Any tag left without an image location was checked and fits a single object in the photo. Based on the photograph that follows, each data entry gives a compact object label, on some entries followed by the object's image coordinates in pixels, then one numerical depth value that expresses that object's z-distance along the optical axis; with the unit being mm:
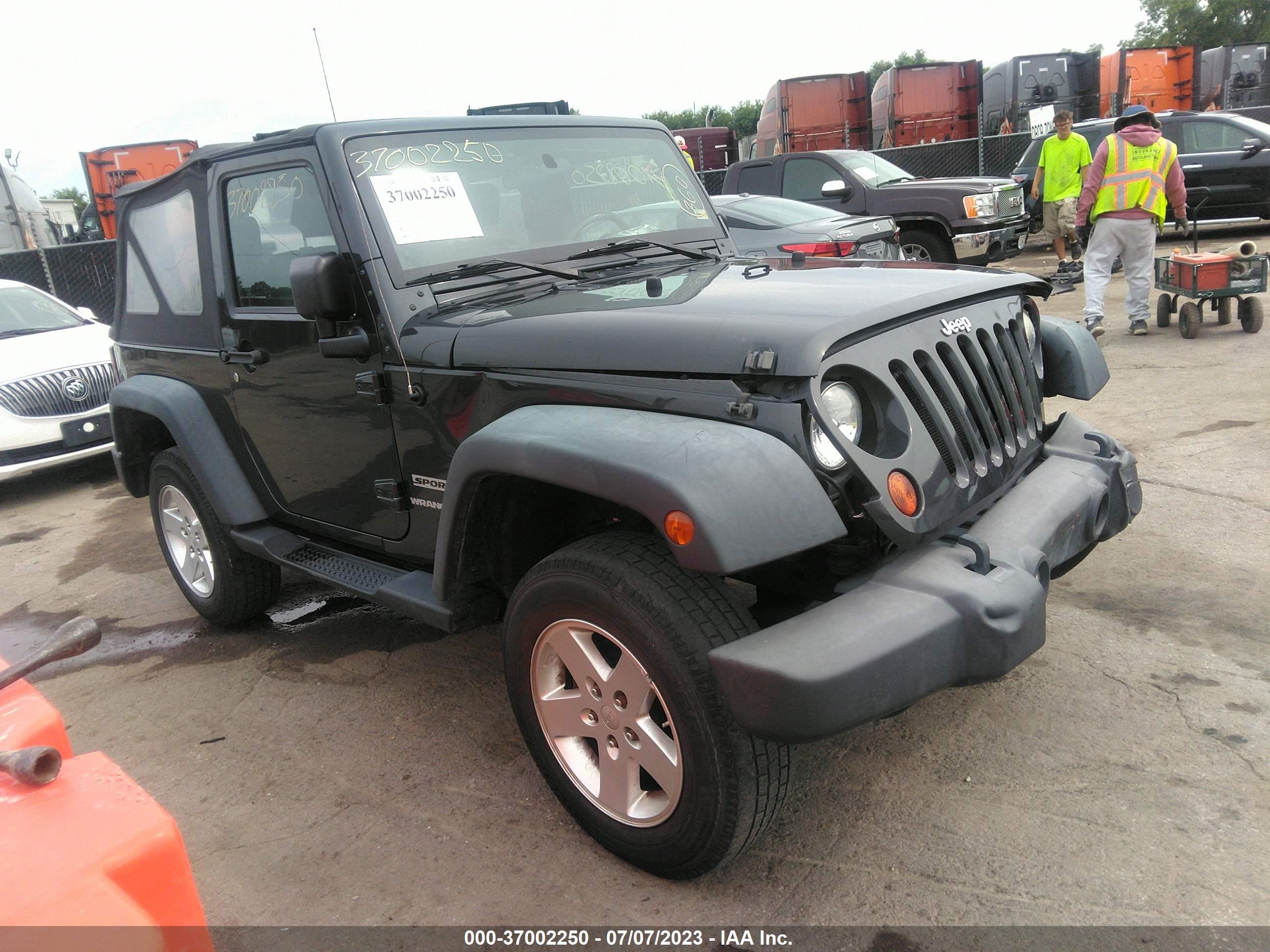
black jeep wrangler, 2074
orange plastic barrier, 1156
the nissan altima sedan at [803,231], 8477
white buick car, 6867
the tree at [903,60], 87344
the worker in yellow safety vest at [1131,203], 7855
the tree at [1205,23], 49469
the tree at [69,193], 90538
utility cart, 7582
